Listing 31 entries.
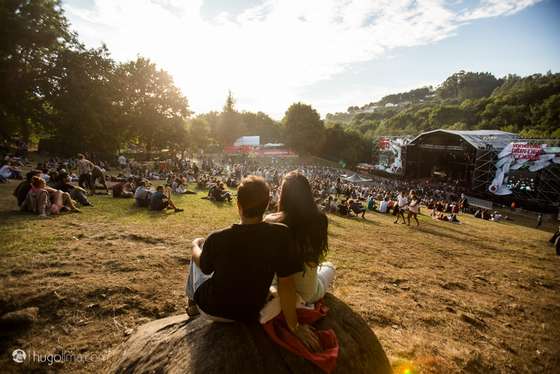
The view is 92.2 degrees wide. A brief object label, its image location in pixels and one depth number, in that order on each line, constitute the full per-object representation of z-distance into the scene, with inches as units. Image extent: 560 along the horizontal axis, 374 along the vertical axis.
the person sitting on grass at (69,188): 382.9
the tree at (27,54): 850.8
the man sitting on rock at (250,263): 83.2
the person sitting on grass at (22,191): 322.3
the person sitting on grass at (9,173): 499.0
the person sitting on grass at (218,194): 578.2
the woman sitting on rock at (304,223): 96.0
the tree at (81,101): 964.6
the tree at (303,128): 2378.2
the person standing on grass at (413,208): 549.3
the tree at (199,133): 1848.8
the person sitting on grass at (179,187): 630.5
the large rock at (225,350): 84.8
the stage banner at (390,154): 1796.4
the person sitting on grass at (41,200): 306.6
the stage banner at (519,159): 1005.8
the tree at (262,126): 2829.7
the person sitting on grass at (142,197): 430.3
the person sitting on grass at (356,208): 605.3
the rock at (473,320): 180.0
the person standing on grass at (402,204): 586.6
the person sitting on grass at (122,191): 480.4
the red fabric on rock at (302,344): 83.0
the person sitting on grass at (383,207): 725.9
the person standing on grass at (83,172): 507.8
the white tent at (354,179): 1556.8
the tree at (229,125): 2492.6
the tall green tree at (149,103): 1257.4
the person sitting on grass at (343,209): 612.4
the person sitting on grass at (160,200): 414.0
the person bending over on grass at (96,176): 509.3
